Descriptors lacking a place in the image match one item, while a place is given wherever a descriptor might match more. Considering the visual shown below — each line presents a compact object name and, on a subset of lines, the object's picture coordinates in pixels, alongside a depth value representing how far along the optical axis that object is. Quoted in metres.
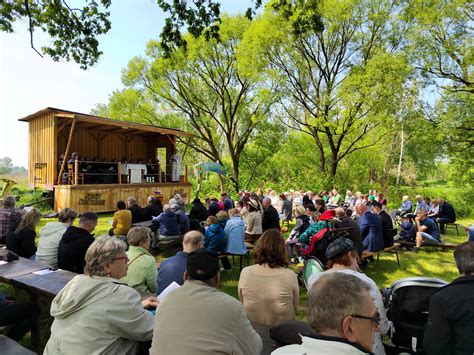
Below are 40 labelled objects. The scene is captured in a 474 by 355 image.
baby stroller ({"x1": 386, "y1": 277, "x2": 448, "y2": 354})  2.93
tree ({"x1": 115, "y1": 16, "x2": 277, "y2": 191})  26.42
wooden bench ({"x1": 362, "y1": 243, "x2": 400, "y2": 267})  6.59
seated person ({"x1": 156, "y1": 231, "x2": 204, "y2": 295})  3.49
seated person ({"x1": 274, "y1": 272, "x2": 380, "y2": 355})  1.38
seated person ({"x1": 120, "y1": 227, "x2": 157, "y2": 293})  3.70
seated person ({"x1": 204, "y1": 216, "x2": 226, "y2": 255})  6.47
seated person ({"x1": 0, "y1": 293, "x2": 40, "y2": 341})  3.35
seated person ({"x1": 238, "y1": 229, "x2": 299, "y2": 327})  2.99
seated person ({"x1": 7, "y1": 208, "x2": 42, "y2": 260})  5.21
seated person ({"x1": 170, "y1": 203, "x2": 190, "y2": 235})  8.09
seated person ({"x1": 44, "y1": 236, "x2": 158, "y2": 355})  2.22
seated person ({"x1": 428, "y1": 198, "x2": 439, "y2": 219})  12.07
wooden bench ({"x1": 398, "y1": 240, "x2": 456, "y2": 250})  8.40
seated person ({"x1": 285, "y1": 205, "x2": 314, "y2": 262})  7.17
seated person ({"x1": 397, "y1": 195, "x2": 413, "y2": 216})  13.72
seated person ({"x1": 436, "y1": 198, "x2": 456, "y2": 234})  11.83
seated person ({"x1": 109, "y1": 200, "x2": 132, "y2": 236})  6.86
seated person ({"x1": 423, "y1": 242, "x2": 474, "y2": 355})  2.27
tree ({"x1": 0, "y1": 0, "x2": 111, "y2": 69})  7.93
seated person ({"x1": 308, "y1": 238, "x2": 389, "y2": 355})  3.15
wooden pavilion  14.32
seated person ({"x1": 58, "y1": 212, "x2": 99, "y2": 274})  4.54
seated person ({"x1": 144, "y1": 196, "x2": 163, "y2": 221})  9.19
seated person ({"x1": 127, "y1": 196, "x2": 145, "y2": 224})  8.73
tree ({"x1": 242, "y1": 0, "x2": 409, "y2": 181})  20.28
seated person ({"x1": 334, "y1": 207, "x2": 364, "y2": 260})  5.55
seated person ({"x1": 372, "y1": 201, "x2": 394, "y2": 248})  7.38
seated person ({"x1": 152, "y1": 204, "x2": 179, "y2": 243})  7.59
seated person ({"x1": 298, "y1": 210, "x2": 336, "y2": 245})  5.64
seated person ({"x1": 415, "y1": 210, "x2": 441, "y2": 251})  8.63
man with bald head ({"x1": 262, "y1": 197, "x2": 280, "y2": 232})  8.30
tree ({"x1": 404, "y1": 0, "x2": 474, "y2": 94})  16.91
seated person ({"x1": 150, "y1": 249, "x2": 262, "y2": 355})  1.86
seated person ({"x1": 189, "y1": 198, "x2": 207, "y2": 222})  9.31
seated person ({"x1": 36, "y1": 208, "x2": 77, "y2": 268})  4.88
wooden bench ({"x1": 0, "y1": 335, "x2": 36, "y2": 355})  2.85
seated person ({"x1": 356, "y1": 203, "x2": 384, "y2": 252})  6.93
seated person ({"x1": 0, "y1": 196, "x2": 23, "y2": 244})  6.14
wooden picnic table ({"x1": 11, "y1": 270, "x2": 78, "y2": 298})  3.48
